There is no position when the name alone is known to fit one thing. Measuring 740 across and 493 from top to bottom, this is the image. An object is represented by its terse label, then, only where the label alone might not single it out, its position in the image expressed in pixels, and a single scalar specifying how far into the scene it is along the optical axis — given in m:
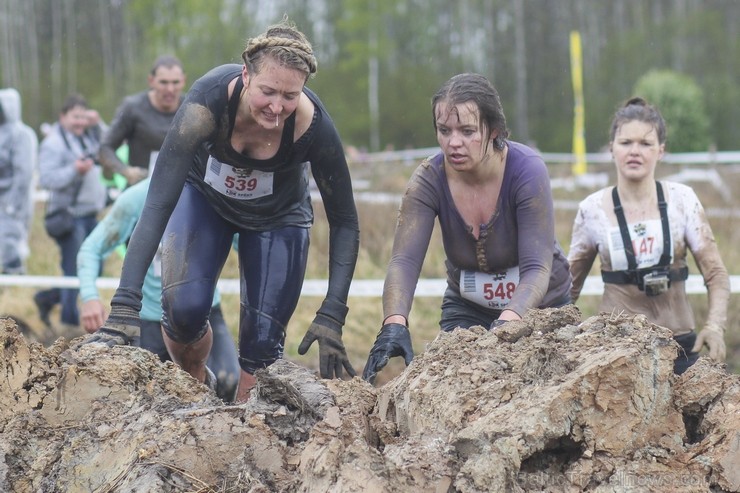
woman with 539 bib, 8.11
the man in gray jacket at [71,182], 19.31
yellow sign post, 34.84
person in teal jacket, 11.59
